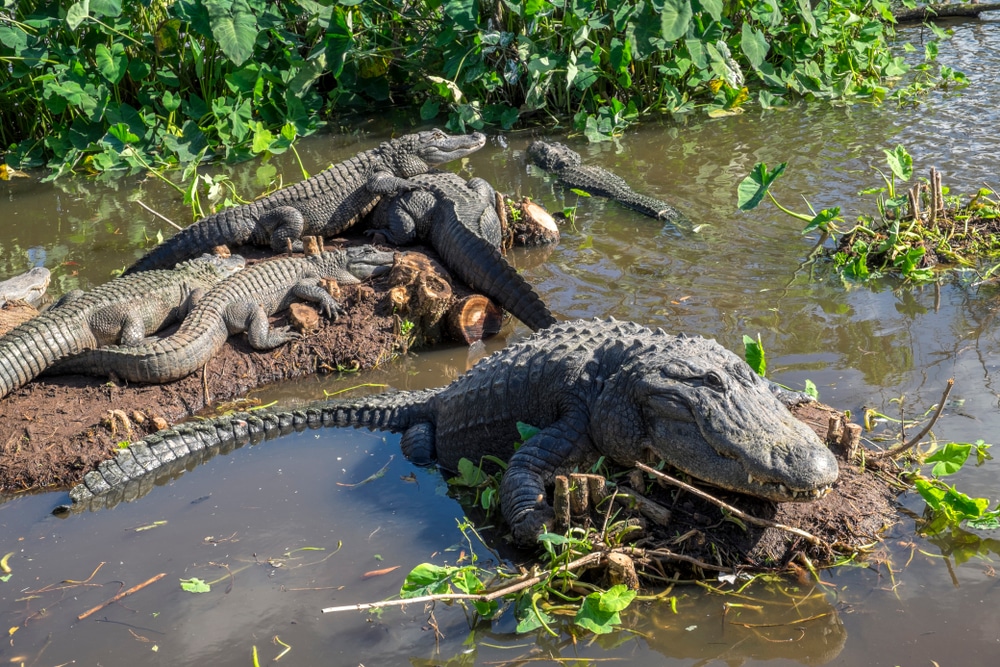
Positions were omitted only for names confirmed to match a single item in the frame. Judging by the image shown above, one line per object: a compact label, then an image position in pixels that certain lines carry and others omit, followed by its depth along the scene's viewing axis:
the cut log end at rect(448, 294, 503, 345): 6.30
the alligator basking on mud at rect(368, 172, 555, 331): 6.28
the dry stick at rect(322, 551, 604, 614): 3.23
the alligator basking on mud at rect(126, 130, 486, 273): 7.70
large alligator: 3.54
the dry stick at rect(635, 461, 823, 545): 3.47
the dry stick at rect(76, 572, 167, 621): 3.76
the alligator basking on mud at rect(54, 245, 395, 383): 5.69
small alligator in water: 8.28
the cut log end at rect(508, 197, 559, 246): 7.96
